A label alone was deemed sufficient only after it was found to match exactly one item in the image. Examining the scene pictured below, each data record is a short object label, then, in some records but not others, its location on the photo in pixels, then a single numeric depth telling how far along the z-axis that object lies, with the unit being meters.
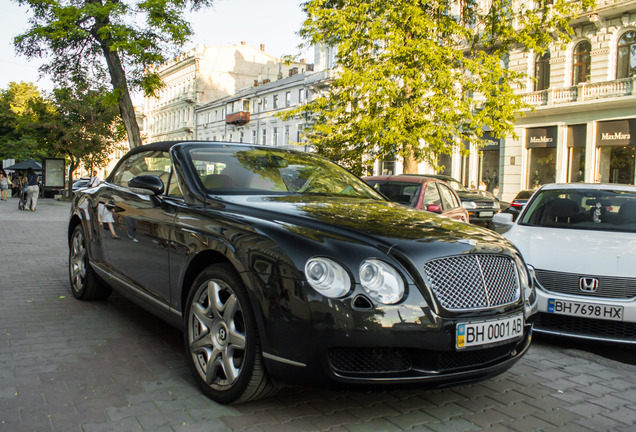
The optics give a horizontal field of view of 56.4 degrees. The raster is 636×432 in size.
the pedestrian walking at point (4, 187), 35.72
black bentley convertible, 2.85
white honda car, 4.78
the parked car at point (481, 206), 18.14
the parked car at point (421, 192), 9.44
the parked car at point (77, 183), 52.03
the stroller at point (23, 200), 24.49
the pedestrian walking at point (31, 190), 23.45
